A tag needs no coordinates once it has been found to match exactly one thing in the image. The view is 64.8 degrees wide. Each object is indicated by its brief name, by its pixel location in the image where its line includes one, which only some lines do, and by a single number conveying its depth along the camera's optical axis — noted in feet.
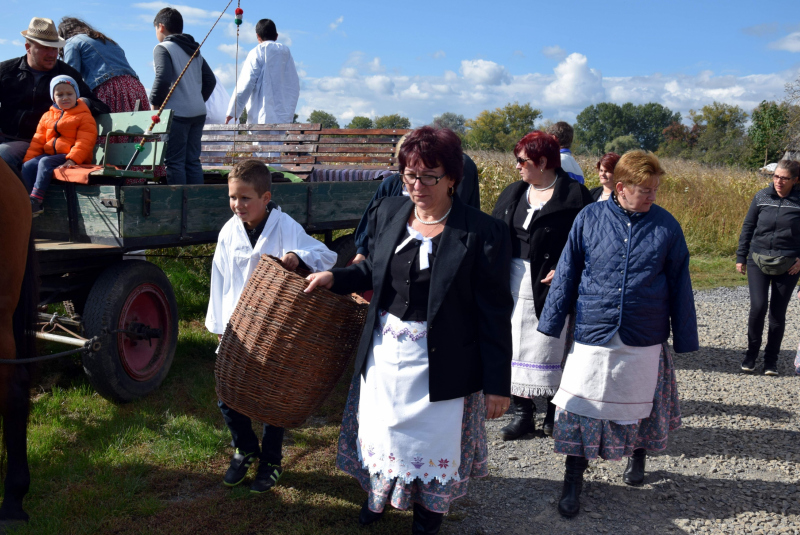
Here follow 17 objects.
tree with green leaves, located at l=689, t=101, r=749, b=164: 157.24
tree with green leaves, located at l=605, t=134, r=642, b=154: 237.18
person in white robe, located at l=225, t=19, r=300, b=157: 23.91
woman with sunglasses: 13.01
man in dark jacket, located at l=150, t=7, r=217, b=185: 16.75
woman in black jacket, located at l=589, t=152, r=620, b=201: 14.42
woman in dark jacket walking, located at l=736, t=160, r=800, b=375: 18.15
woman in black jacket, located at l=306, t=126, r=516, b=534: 8.05
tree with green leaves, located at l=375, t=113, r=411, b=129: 206.63
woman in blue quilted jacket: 10.39
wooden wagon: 12.90
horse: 9.64
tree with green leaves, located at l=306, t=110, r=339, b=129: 153.90
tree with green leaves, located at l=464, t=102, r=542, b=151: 244.42
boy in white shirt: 9.86
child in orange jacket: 13.88
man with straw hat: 14.93
